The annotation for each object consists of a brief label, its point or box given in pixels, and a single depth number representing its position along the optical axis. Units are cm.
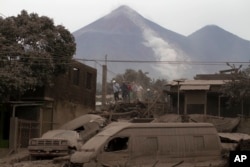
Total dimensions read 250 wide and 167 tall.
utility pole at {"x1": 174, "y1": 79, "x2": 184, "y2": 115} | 3515
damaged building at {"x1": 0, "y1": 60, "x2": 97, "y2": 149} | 2705
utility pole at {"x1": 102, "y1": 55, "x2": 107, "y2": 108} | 3993
